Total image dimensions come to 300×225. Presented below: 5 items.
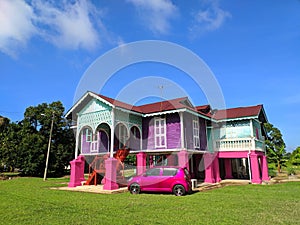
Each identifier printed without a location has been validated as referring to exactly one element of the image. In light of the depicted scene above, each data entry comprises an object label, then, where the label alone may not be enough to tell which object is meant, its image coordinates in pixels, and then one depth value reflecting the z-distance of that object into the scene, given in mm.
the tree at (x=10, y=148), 29469
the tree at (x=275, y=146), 25234
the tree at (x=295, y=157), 30258
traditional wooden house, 15672
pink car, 11555
